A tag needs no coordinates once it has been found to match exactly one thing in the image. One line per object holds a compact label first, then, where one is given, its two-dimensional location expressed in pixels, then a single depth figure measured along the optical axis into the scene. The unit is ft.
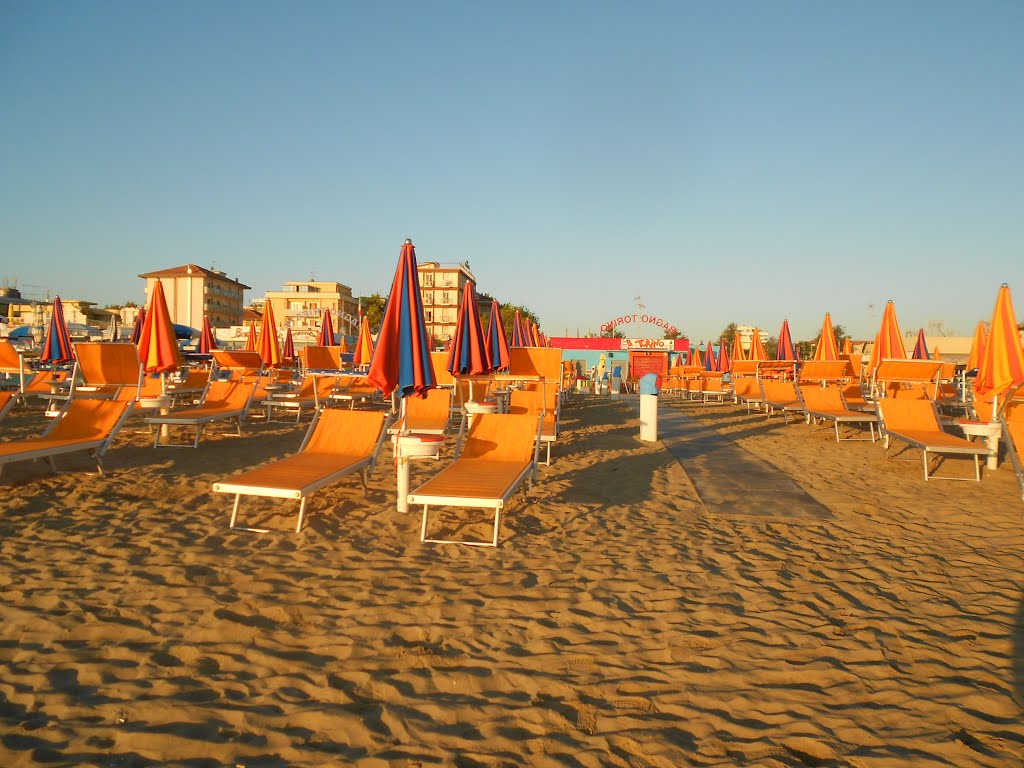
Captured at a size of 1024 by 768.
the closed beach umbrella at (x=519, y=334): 54.49
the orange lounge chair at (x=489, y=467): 13.53
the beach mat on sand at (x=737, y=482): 17.48
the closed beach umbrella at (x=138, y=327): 44.93
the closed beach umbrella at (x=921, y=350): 52.70
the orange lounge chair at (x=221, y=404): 25.52
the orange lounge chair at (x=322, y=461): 14.01
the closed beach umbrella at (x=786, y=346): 59.16
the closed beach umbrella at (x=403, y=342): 16.15
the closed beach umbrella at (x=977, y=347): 35.06
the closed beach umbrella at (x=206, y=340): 54.13
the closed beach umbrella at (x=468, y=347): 26.43
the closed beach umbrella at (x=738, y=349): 72.13
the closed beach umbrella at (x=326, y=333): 61.16
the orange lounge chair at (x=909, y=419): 25.22
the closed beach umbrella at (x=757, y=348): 70.52
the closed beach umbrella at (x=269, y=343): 42.45
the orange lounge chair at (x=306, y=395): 34.12
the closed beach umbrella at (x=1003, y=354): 21.86
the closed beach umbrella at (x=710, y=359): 78.95
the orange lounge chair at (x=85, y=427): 18.58
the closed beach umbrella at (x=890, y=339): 37.35
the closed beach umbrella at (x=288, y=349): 60.23
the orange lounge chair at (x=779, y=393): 40.52
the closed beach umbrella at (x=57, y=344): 40.01
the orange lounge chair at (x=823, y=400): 33.45
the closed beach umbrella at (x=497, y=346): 33.33
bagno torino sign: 174.68
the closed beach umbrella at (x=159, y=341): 27.89
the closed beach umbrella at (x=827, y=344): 48.14
